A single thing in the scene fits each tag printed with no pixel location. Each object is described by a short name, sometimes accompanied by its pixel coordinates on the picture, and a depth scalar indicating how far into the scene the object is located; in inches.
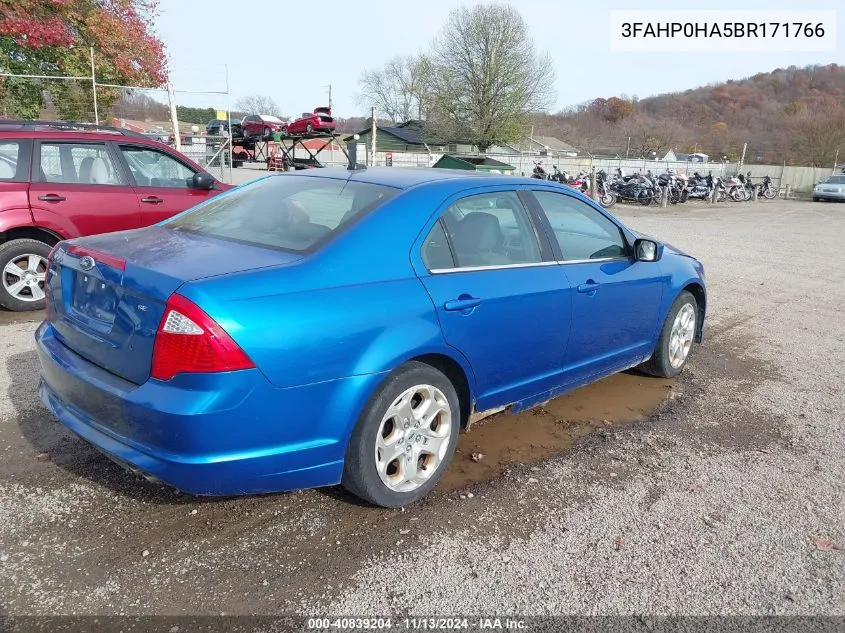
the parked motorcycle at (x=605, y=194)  858.1
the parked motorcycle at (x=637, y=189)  917.2
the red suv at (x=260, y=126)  982.4
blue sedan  94.9
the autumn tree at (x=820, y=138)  1846.7
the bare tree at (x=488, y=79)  1920.5
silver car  1192.8
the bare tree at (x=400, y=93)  2898.4
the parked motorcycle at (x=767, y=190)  1238.9
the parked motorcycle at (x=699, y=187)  1050.7
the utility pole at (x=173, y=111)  537.9
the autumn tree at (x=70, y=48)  631.8
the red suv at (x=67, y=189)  229.5
